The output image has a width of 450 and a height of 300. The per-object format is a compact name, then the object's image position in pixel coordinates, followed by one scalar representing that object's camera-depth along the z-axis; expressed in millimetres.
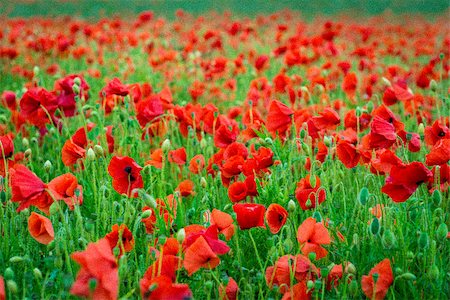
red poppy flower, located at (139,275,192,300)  2526
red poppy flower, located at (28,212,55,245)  2697
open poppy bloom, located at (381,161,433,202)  2708
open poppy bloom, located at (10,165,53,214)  2730
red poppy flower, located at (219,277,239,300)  2676
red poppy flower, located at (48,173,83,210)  2772
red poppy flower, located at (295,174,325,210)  2823
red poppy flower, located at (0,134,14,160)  2937
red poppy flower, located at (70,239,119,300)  2494
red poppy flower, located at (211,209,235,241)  2732
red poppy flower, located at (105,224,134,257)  2711
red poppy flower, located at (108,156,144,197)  2810
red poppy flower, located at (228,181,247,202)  2838
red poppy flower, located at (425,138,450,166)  2766
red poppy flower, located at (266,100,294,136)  3041
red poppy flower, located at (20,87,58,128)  3118
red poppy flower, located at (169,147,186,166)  3061
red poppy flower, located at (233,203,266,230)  2726
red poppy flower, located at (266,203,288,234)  2764
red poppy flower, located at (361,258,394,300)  2652
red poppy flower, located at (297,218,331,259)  2707
